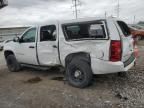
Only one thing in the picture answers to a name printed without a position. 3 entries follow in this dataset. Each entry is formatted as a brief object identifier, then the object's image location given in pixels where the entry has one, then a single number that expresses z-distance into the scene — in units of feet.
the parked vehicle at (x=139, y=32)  33.62
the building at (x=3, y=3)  52.08
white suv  9.33
